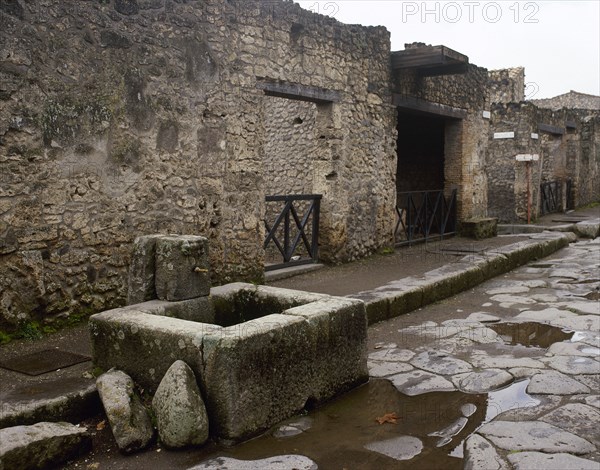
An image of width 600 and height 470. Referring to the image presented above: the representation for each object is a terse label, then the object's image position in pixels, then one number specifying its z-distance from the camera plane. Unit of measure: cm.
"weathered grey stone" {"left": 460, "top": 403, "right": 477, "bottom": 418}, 360
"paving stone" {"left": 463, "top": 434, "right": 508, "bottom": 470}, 292
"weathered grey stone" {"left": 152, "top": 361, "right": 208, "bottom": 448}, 313
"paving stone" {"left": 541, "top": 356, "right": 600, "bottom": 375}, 429
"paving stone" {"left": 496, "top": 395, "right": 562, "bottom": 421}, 350
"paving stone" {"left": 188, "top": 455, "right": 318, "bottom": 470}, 297
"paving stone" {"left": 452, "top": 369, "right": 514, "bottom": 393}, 401
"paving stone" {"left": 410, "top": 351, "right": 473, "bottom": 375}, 438
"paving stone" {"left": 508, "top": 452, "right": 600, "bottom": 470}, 287
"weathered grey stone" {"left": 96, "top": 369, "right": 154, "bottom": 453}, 312
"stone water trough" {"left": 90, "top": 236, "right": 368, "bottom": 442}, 324
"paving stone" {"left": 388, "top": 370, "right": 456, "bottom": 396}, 400
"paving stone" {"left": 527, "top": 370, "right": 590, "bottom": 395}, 390
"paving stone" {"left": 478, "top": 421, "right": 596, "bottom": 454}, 308
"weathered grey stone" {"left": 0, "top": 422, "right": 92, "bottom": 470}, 278
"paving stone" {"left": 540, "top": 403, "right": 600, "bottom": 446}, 325
